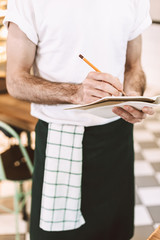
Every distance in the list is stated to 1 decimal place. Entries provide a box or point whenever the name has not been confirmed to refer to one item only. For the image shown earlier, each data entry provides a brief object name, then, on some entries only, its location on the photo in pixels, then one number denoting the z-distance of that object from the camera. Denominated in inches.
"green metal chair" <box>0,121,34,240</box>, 81.4
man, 48.9
